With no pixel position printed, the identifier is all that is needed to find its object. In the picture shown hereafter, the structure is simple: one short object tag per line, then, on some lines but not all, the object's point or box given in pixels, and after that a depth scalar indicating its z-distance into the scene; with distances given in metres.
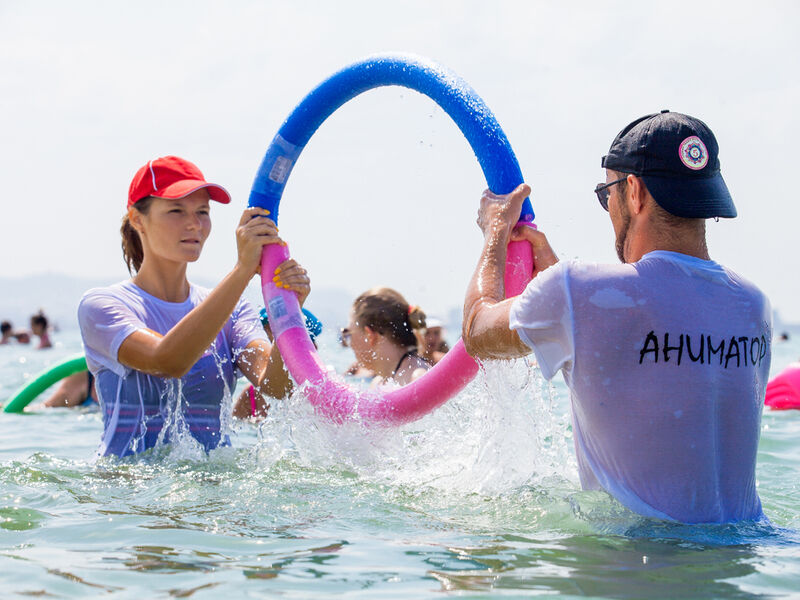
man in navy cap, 2.78
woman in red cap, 4.23
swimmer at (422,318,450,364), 9.65
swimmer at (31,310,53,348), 21.17
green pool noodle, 8.91
